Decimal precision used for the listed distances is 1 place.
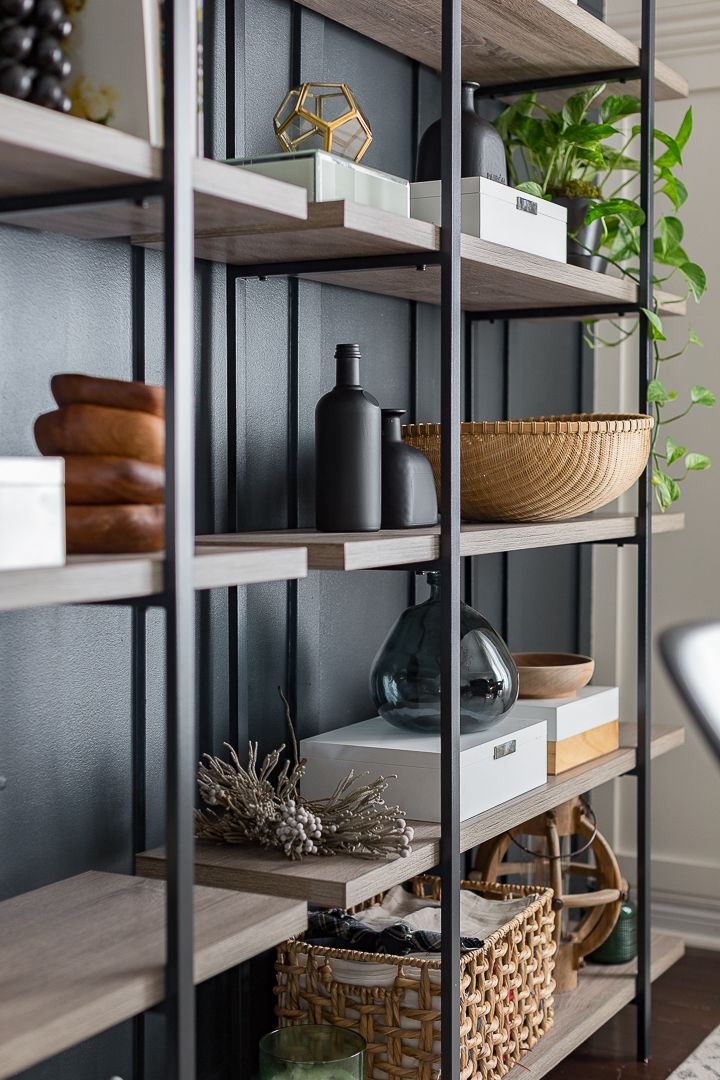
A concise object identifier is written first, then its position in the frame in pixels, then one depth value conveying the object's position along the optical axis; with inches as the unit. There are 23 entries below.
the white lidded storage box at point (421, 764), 76.5
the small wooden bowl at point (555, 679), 97.8
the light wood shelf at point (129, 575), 42.4
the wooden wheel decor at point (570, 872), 97.4
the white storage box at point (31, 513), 43.1
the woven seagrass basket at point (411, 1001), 74.7
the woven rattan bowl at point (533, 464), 83.0
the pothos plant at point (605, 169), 98.3
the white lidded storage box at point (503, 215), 73.9
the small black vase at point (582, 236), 98.7
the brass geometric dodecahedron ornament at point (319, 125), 74.0
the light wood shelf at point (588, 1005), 87.4
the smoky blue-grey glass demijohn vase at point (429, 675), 81.6
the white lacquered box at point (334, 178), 64.8
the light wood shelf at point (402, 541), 63.2
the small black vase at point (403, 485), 73.8
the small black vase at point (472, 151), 82.4
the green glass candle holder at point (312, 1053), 69.9
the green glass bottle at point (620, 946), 107.9
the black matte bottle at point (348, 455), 70.0
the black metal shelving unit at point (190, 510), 48.6
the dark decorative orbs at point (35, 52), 47.3
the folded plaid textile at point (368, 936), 78.2
